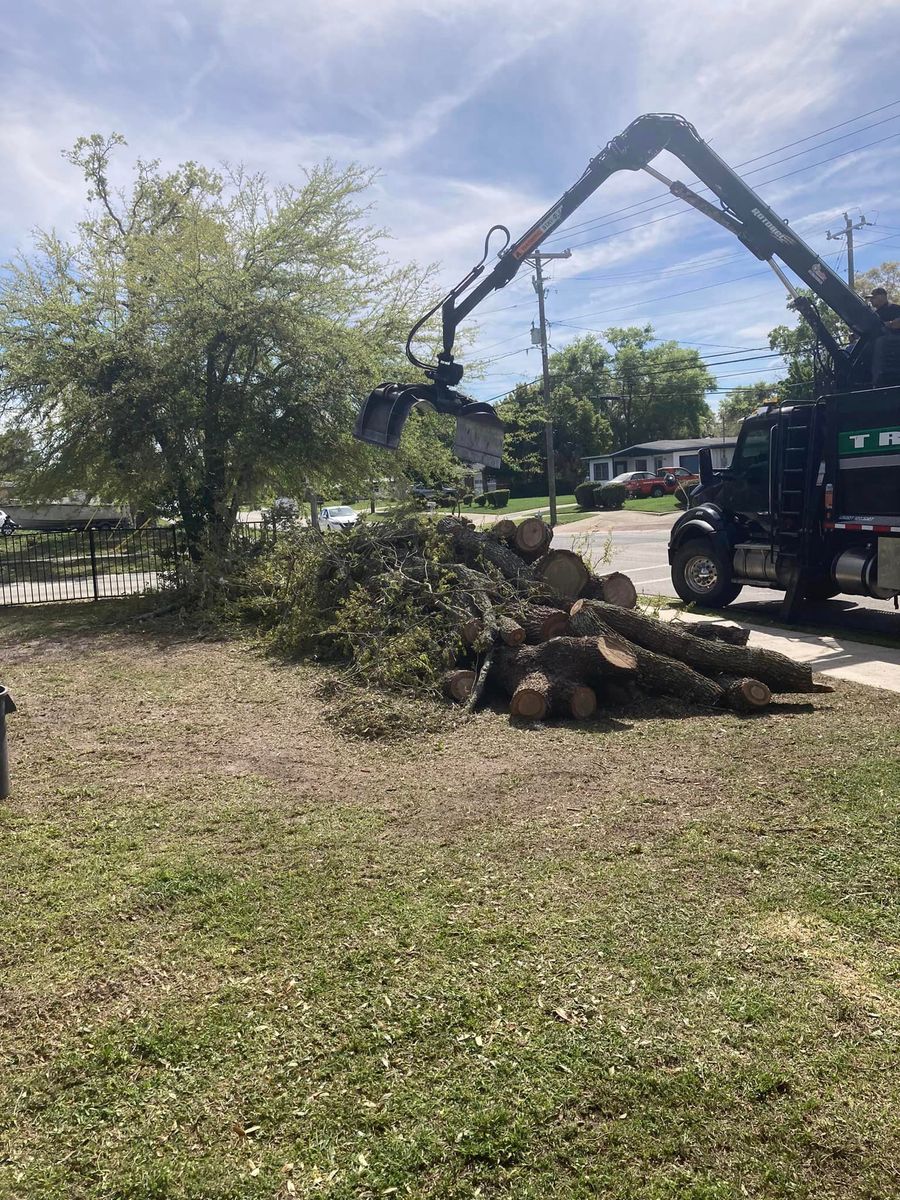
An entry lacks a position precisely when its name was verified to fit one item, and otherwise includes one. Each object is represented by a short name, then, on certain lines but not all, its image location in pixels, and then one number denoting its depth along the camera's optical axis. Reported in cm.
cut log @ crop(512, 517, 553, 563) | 934
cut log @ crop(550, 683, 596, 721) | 682
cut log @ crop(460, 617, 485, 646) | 754
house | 6347
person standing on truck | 1055
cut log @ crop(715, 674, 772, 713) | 691
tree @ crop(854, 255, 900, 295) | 5177
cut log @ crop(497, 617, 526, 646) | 748
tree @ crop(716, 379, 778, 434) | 7432
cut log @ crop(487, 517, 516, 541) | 941
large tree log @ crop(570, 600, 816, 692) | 726
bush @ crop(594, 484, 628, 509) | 4291
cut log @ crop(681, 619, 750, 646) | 794
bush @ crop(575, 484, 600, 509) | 4409
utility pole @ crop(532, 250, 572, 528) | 3212
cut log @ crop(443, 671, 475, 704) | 719
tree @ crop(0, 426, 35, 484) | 1480
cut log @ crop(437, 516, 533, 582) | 883
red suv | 4797
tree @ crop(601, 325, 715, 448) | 7856
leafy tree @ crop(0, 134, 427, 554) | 1398
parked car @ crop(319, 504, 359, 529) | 3076
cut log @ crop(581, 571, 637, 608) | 894
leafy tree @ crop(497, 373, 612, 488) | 6431
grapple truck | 1009
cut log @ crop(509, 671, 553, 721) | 672
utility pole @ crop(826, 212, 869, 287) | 4575
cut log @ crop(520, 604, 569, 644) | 766
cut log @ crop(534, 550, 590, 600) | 894
